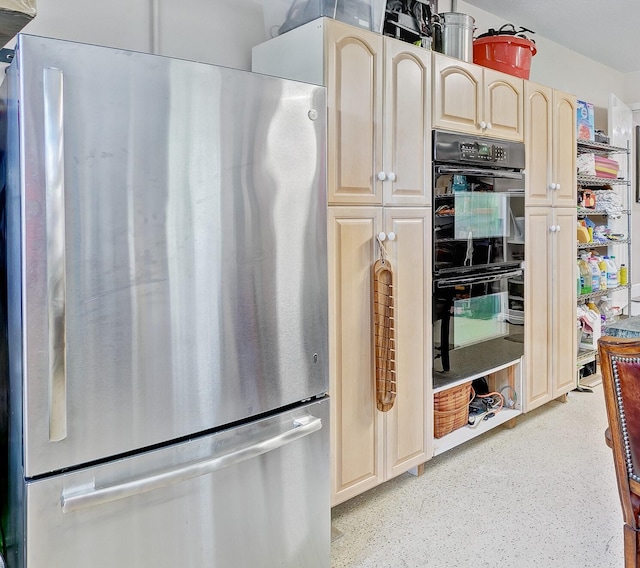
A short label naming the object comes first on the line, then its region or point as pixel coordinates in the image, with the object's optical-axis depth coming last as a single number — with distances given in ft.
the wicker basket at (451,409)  8.58
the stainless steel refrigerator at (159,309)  3.82
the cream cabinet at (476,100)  7.80
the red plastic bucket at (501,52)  9.23
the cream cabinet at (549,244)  9.85
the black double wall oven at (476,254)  7.99
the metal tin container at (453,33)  8.23
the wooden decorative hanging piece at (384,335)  7.02
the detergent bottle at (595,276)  12.51
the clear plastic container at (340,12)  6.63
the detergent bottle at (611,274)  13.28
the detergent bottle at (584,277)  12.23
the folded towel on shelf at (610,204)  13.46
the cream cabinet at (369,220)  6.53
